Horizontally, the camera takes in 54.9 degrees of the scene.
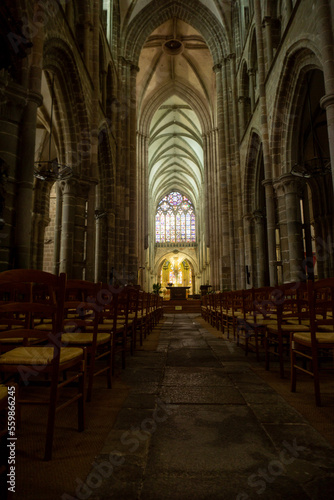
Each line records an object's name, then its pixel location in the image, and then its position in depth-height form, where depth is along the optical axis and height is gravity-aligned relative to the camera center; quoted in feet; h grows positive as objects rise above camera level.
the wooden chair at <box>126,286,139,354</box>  15.43 -1.32
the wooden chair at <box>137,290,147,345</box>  18.37 -1.35
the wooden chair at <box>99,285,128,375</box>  9.96 -0.29
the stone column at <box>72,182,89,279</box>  29.89 +6.58
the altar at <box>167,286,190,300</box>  71.26 +1.08
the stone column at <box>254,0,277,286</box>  32.07 +14.32
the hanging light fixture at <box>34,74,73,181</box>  27.78 +11.09
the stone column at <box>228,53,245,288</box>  47.00 +19.29
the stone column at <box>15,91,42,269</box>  17.19 +6.34
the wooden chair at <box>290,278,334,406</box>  8.09 -1.09
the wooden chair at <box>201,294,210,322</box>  37.57 -2.12
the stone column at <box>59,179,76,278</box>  29.06 +6.67
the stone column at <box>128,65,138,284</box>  50.98 +18.12
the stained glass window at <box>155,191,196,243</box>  140.36 +33.80
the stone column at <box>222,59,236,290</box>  48.99 +14.75
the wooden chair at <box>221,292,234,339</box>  21.80 -0.28
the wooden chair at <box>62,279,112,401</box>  7.98 -0.78
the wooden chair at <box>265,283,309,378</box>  10.80 -0.62
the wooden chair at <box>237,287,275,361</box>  13.44 -0.94
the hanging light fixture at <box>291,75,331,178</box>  25.59 +10.32
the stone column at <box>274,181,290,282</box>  29.78 +6.11
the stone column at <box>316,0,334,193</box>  19.15 +14.74
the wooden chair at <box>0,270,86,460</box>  5.54 -0.80
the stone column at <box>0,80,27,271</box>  16.74 +7.83
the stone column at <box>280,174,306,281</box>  28.32 +6.35
